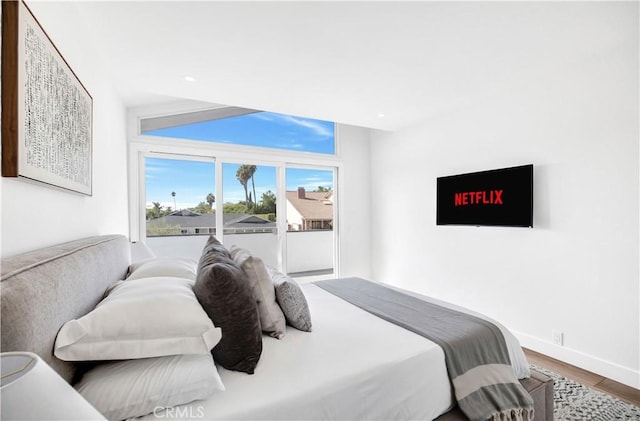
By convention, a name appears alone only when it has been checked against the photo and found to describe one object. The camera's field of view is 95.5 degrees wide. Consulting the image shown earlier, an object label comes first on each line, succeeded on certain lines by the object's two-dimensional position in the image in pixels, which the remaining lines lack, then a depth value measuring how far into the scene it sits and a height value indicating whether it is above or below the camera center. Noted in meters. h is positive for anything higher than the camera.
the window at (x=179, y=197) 3.51 +0.16
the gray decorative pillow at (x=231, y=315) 1.13 -0.42
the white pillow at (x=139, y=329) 0.89 -0.39
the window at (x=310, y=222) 4.35 -0.20
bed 0.78 -0.65
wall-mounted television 2.71 +0.11
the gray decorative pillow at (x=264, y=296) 1.48 -0.45
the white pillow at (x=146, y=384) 0.87 -0.55
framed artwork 0.97 +0.41
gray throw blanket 1.32 -0.75
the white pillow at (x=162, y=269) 1.58 -0.34
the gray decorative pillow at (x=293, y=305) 1.56 -0.52
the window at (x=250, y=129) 3.60 +1.10
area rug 1.83 -1.31
